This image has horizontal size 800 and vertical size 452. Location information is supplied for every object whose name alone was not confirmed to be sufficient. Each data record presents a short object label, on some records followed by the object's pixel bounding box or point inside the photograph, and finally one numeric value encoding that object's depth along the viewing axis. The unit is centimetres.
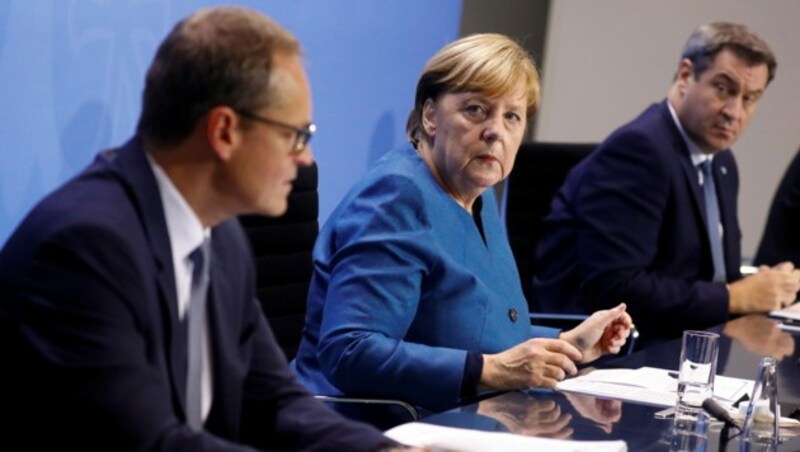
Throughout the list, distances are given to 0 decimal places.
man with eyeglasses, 337
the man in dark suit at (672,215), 854
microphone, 521
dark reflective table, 493
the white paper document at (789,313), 861
